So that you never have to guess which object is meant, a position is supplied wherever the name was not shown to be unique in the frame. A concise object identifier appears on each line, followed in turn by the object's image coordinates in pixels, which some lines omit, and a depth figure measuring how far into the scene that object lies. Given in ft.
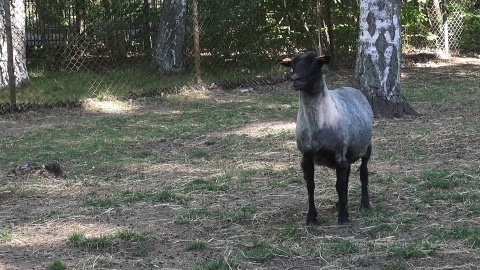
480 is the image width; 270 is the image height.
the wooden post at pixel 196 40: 46.79
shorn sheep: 18.31
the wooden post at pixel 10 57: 38.04
